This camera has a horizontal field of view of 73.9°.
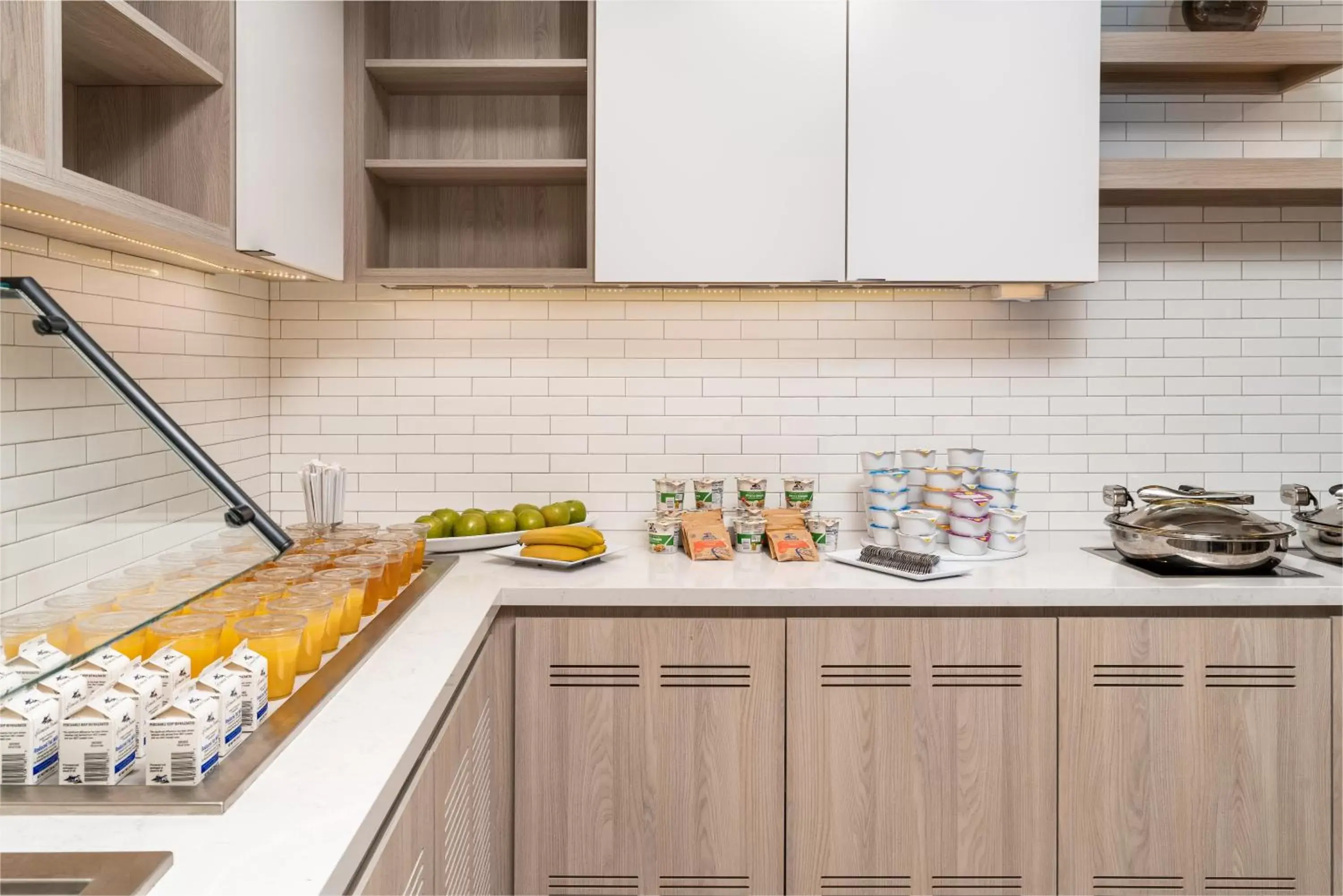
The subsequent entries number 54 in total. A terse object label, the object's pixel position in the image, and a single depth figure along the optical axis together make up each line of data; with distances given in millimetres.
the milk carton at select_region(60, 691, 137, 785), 1080
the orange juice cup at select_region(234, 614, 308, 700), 1386
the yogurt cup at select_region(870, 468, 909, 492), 2705
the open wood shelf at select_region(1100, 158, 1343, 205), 2629
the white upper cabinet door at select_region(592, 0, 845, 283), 2484
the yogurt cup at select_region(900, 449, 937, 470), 2801
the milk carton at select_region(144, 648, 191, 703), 1180
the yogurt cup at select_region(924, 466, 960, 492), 2664
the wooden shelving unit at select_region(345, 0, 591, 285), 2777
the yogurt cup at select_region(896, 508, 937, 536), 2557
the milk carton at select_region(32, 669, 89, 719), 1097
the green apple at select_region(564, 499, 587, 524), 2820
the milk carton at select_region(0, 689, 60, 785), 1068
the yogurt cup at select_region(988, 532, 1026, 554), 2619
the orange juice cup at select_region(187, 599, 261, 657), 1448
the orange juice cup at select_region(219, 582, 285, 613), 1543
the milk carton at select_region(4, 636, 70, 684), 830
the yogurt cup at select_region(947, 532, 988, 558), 2562
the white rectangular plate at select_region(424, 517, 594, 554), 2621
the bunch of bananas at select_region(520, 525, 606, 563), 2447
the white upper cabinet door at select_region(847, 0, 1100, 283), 2484
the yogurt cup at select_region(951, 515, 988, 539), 2570
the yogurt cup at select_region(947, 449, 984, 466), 2750
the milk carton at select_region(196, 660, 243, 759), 1177
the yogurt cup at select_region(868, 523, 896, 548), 2688
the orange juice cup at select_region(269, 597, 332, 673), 1504
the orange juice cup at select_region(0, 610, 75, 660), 859
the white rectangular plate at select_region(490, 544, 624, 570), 2430
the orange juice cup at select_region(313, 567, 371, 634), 1722
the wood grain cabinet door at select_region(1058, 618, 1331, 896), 2275
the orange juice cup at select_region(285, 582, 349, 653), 1607
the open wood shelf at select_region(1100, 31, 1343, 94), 2584
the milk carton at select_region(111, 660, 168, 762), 1122
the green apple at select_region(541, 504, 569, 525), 2775
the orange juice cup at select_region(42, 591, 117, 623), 917
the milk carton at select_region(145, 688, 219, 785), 1094
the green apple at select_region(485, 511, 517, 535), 2691
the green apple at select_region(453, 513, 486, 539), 2658
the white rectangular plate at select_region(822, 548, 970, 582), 2322
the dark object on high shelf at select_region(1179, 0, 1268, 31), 2637
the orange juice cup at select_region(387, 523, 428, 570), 2221
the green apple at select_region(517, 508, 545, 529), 2719
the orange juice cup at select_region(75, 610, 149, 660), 906
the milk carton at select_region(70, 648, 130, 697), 1160
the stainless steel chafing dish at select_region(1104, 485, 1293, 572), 2332
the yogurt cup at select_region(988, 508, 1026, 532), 2613
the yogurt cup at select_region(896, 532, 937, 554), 2568
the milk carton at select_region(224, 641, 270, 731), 1271
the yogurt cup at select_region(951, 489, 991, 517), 2566
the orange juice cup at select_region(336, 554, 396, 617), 1865
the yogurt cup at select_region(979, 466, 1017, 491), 2639
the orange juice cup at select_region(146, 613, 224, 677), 1327
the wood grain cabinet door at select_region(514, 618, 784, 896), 2293
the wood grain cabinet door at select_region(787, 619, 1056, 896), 2283
